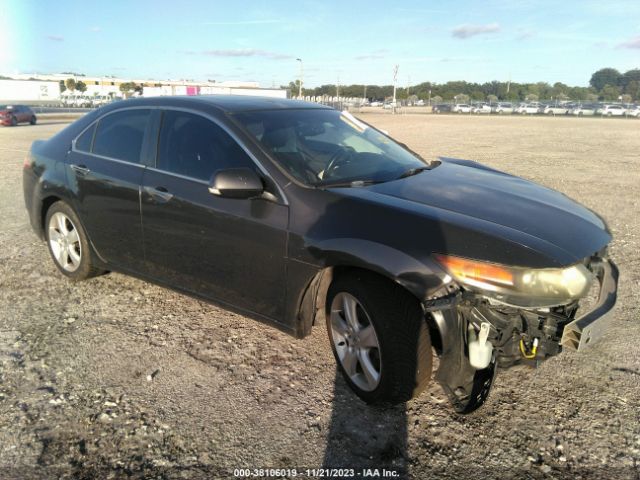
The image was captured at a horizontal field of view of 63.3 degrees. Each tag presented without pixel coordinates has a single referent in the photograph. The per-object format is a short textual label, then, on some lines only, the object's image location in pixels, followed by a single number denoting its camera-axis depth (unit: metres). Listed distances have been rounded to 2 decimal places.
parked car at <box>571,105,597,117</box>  61.38
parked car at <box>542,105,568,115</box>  63.18
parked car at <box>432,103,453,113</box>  75.30
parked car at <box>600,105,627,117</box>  58.09
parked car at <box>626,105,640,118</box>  55.88
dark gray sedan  2.55
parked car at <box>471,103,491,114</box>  70.06
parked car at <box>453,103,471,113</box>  71.44
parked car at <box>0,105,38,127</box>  32.16
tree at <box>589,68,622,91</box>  126.07
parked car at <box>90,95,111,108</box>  69.47
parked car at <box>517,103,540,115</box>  65.50
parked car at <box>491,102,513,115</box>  68.75
